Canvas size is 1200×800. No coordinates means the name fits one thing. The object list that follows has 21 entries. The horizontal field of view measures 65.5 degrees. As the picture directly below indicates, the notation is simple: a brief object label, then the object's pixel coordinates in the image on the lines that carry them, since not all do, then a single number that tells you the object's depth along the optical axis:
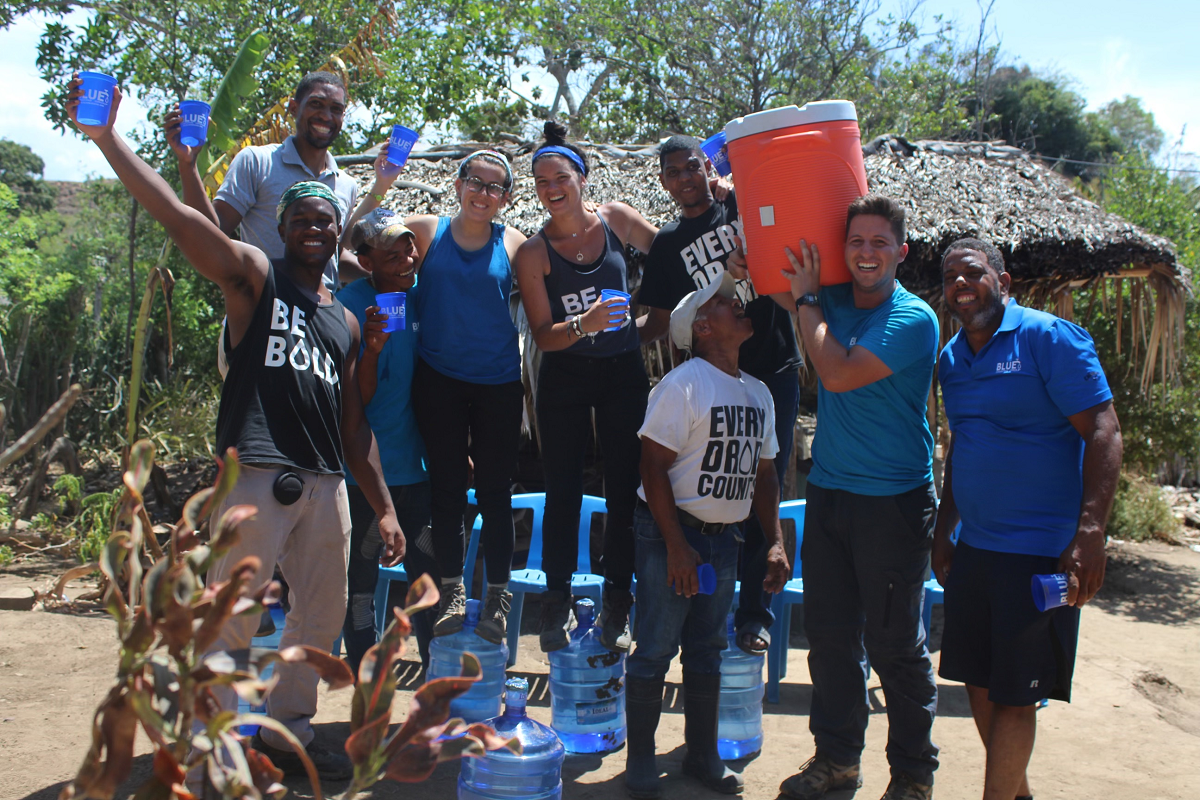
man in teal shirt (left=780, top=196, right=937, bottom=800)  3.22
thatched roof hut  6.88
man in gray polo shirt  3.96
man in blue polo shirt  2.97
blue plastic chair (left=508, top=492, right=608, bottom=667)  5.10
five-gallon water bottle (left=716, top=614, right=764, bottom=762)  4.27
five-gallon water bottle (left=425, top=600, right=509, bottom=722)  4.30
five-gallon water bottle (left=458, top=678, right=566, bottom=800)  3.40
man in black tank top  3.07
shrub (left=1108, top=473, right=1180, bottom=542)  10.25
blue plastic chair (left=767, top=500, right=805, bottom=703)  5.10
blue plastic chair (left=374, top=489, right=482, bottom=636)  5.40
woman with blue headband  3.96
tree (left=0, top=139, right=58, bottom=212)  24.80
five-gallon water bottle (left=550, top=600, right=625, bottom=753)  4.14
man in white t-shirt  3.48
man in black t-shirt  4.00
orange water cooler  3.25
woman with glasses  3.95
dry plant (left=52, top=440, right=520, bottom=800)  1.25
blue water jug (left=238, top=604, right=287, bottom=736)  4.66
